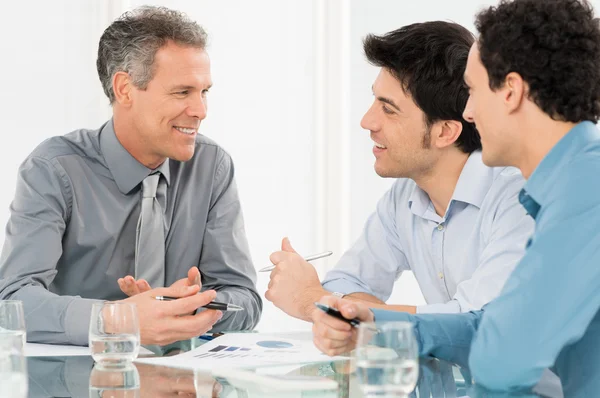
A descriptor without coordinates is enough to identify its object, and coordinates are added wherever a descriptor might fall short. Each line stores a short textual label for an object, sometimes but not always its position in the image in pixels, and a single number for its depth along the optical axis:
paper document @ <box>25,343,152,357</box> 2.46
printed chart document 2.36
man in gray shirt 2.73
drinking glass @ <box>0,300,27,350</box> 2.31
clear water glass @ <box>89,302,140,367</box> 2.30
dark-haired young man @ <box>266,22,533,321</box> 2.67
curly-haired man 2.16
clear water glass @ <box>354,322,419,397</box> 2.09
